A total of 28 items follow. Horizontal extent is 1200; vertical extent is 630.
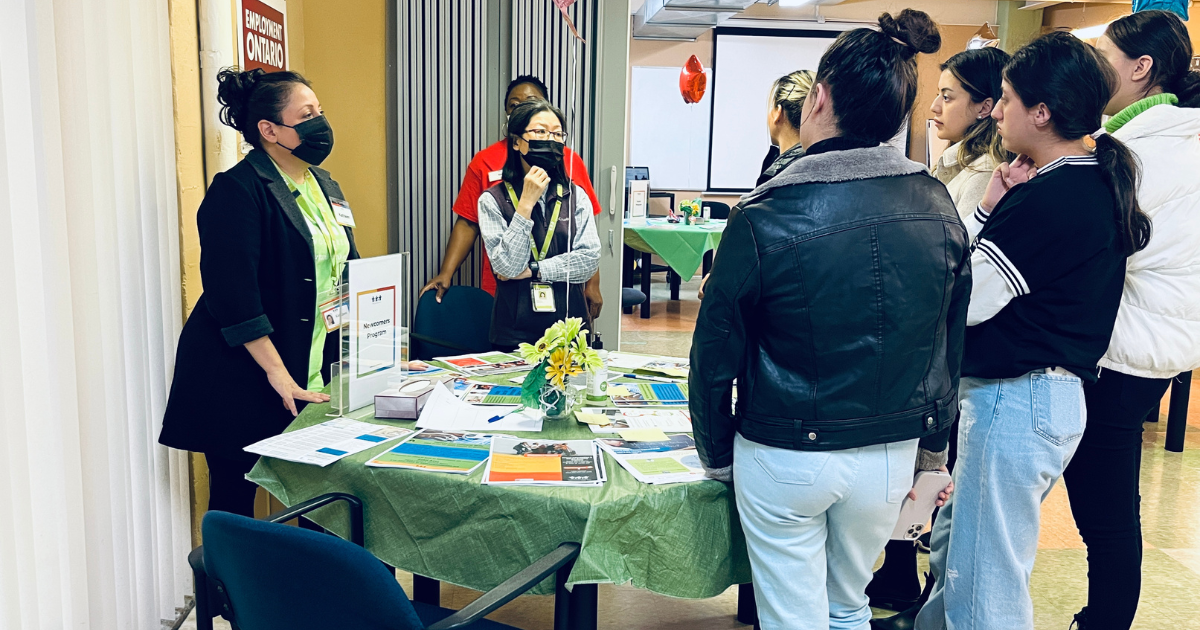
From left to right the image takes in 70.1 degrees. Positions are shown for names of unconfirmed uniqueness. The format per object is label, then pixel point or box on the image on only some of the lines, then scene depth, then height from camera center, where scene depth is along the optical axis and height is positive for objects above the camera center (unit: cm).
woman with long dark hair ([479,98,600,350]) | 299 -11
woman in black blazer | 217 -25
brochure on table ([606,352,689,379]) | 264 -51
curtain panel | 172 -29
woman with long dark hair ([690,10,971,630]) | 147 -21
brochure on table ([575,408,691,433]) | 210 -54
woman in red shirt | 407 +7
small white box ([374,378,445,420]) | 214 -51
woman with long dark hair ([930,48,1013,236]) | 244 +27
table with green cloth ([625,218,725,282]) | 649 -29
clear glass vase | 211 -49
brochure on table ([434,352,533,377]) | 264 -51
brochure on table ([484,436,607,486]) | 170 -55
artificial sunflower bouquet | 205 -39
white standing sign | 211 -32
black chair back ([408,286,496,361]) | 346 -48
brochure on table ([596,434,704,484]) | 174 -55
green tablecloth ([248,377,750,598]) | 162 -63
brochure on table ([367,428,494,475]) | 178 -55
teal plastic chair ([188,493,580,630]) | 122 -57
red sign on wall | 305 +62
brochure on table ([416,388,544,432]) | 208 -54
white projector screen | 1060 +155
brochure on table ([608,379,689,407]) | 232 -53
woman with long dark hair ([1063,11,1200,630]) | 199 -30
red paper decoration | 877 +128
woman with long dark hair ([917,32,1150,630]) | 176 -19
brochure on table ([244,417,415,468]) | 183 -54
